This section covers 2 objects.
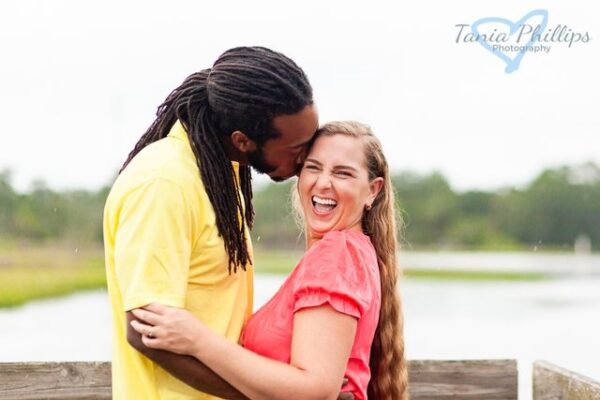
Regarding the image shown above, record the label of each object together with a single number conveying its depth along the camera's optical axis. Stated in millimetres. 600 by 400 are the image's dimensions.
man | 1986
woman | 2014
